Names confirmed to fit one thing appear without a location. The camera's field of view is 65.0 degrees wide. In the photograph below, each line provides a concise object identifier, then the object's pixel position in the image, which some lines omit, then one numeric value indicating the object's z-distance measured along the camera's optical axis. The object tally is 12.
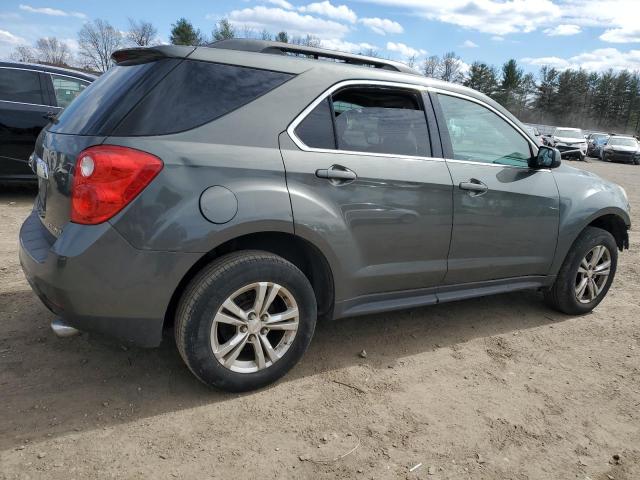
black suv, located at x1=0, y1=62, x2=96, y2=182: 6.57
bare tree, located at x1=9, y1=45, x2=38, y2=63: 60.47
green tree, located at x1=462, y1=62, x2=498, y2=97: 73.62
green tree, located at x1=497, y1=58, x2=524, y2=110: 74.88
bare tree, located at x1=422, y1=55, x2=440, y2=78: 82.19
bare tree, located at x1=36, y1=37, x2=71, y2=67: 67.28
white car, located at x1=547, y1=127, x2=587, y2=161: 27.91
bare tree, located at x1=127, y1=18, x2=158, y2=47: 66.26
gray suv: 2.35
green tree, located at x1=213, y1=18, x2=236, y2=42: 63.34
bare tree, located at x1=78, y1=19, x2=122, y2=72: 68.62
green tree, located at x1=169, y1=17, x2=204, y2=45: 63.53
